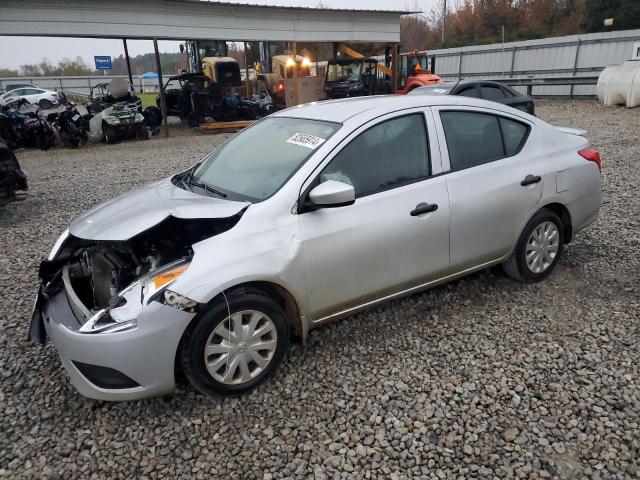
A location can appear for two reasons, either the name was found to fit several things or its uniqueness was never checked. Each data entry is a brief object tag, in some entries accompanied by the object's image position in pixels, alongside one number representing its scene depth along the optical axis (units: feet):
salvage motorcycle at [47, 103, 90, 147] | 44.57
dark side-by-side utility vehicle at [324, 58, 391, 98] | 57.67
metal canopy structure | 42.91
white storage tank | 51.90
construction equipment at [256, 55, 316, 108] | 62.18
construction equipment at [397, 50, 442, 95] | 60.54
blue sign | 94.05
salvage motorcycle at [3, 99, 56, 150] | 43.14
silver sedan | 8.34
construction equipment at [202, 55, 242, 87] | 61.93
